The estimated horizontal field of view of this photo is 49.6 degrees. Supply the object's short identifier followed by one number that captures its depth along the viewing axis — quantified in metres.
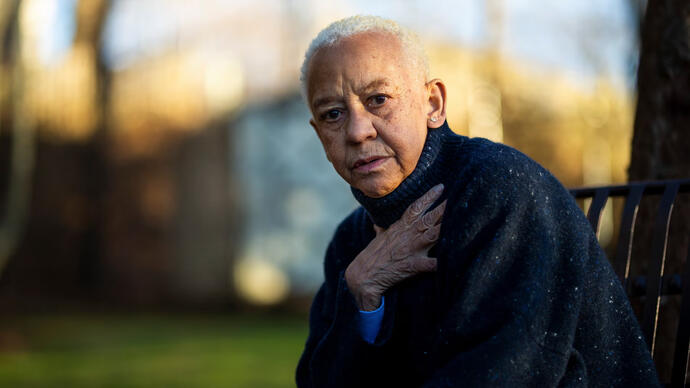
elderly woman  1.63
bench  1.98
